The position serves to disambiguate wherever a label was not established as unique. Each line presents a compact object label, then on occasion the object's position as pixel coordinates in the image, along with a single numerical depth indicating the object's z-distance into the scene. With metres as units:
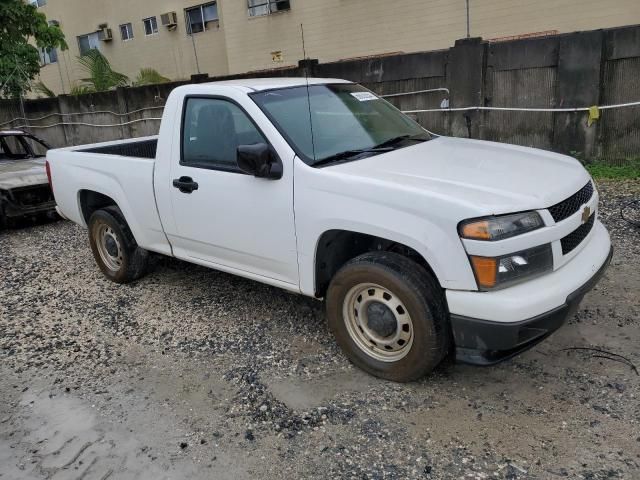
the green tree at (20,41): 12.04
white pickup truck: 2.90
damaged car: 7.63
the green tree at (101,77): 17.89
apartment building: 12.16
